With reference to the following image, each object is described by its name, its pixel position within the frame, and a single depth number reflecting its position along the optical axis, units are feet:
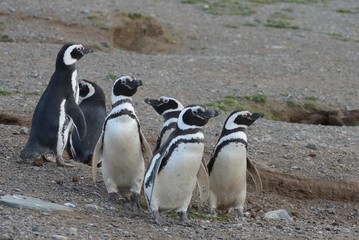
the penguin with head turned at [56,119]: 50.14
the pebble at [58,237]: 35.80
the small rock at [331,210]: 51.83
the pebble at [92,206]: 42.44
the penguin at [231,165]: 47.75
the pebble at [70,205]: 41.69
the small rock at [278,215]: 47.57
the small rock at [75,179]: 47.57
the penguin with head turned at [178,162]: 42.88
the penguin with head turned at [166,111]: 48.24
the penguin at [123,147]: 45.98
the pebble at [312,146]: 58.16
